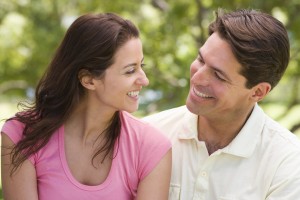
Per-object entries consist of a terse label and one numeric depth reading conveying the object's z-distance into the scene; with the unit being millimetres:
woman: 4208
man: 4377
